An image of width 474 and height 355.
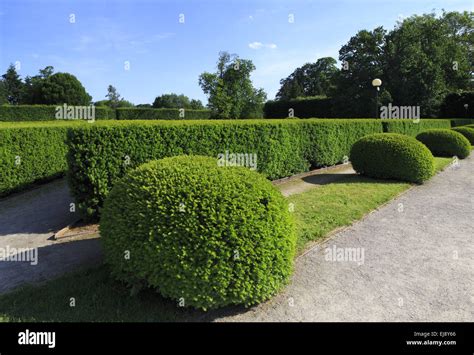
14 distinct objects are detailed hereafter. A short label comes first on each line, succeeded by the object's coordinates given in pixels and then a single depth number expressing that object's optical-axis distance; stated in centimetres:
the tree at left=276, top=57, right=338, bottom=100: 6555
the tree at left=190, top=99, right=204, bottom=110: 6565
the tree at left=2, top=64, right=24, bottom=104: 6258
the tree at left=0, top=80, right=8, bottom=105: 5100
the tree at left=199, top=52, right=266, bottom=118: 3603
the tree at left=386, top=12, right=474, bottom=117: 3177
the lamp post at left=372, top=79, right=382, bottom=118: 2042
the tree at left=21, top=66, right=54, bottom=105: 4262
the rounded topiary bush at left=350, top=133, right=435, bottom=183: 941
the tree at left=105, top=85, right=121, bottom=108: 7733
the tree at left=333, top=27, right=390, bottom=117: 3322
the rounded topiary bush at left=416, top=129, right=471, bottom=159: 1534
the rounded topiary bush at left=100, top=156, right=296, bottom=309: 299
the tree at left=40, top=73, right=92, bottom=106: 4138
